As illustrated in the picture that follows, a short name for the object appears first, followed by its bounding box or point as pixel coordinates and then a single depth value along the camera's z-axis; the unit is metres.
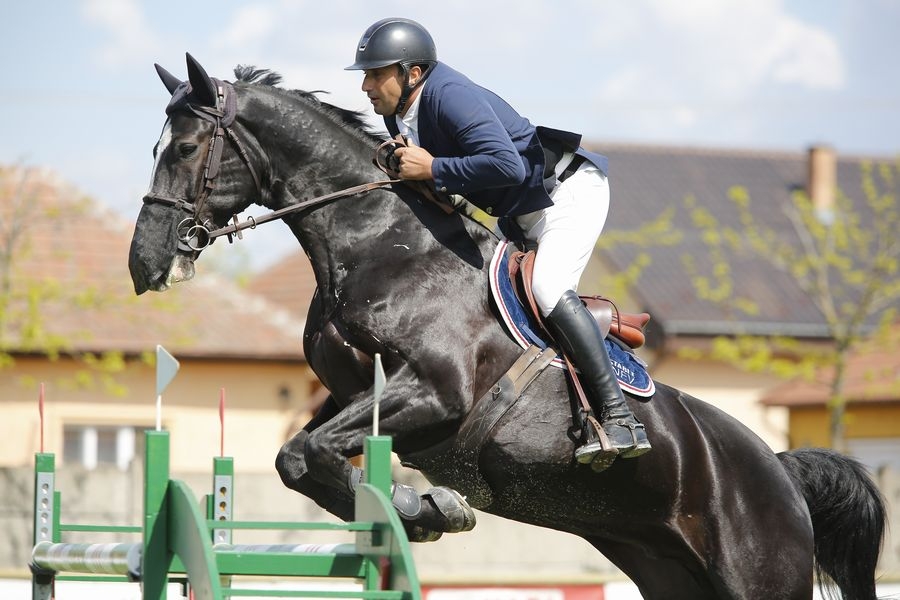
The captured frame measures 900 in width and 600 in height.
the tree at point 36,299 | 33.66
